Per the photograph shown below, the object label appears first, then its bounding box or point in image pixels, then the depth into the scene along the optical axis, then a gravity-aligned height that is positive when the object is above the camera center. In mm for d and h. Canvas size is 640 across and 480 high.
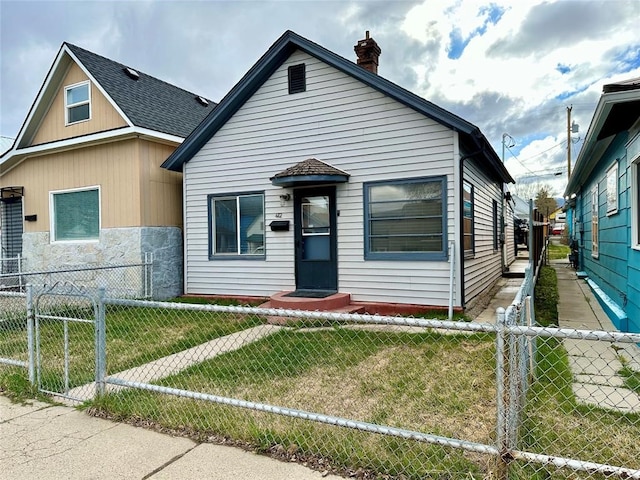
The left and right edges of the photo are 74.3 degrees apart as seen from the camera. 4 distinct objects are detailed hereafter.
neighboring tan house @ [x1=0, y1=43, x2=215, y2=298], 10289 +1766
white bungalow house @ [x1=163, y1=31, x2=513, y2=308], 7691 +994
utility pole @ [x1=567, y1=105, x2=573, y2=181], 28891 +6612
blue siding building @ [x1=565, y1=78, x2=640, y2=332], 5121 +557
